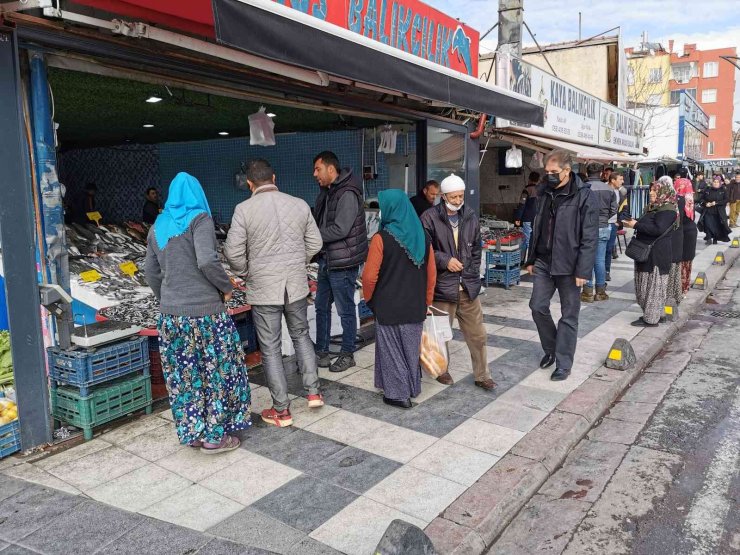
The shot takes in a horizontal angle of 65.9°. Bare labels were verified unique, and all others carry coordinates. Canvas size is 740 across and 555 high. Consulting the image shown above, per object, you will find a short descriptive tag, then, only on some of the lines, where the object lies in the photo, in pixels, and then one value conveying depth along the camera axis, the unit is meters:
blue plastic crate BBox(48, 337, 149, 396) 3.86
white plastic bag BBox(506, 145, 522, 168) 10.56
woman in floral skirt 3.56
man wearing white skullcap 4.64
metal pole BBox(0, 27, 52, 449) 3.45
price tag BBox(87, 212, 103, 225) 7.50
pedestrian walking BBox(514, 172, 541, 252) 10.38
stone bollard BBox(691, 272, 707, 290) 9.60
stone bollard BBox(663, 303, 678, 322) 7.29
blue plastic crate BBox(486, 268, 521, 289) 9.47
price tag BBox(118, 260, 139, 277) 6.17
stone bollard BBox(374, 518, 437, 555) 2.42
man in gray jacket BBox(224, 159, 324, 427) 4.03
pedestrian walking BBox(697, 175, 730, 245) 15.27
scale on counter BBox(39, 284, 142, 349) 3.74
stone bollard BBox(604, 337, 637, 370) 5.53
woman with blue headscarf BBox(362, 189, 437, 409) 4.20
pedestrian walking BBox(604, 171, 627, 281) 9.25
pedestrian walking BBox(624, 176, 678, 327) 6.75
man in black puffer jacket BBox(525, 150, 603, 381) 4.91
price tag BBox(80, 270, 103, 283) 5.54
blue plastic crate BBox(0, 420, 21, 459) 3.66
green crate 3.94
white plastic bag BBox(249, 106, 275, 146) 5.86
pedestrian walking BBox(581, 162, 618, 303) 7.87
